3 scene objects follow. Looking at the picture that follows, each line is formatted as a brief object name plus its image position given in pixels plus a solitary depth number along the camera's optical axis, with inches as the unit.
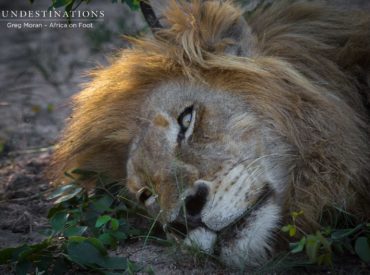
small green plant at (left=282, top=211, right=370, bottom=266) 210.7
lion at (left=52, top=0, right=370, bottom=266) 229.8
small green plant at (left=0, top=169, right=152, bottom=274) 233.9
